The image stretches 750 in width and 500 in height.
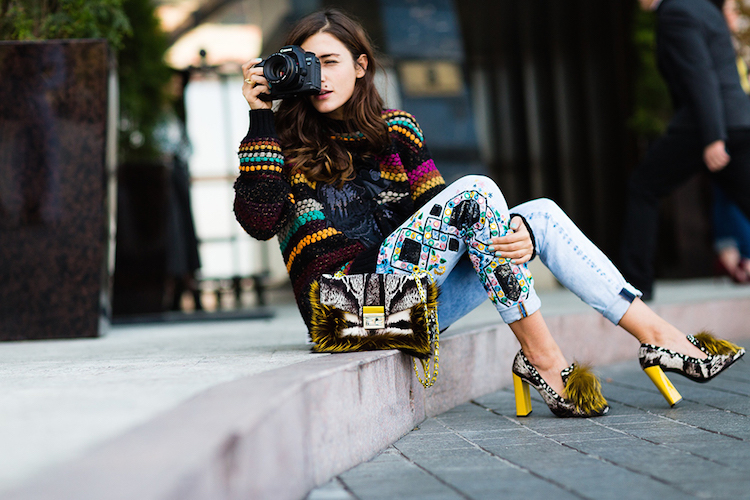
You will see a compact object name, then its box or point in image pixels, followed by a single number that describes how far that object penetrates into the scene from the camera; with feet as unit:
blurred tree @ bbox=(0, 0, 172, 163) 21.89
